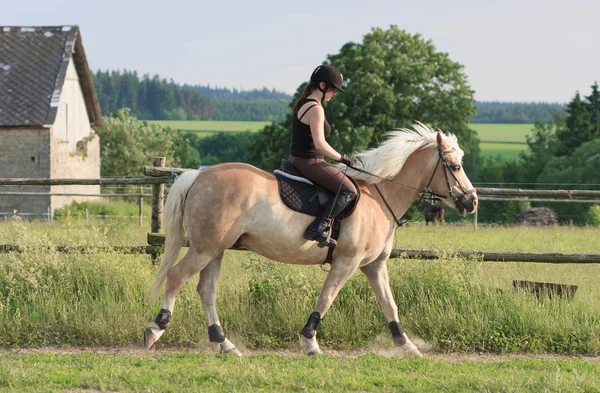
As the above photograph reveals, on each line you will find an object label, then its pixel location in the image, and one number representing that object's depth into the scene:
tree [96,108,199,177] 58.44
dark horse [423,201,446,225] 37.56
